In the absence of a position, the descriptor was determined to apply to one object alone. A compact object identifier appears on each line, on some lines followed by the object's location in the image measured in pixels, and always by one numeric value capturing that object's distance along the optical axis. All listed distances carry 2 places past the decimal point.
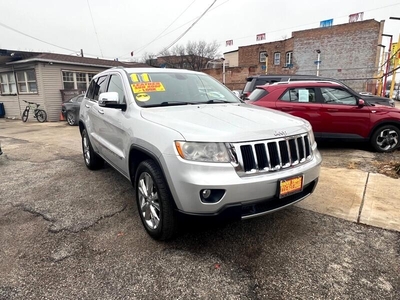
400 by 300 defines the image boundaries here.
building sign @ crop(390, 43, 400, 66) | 14.64
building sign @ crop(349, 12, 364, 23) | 25.05
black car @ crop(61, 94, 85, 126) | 12.69
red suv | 5.95
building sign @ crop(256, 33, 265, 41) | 27.98
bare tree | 40.19
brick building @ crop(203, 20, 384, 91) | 24.83
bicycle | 14.88
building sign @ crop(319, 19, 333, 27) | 25.12
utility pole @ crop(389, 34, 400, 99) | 15.54
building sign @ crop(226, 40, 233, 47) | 29.16
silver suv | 2.15
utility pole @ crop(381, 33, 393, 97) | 20.33
